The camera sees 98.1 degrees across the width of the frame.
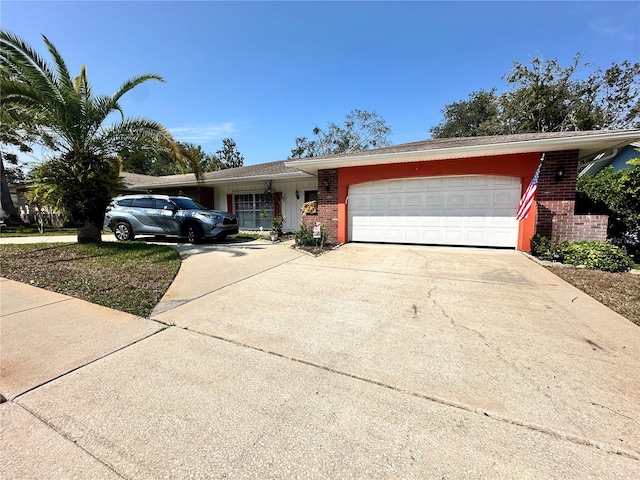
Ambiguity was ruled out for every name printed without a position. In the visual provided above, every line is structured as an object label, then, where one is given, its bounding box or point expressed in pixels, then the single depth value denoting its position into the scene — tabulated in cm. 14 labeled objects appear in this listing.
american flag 682
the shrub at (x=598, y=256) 559
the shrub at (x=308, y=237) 883
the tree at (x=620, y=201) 677
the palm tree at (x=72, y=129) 668
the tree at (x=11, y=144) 725
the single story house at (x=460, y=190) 687
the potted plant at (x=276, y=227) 1059
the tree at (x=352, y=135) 3117
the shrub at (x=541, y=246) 672
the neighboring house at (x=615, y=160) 871
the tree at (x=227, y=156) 4041
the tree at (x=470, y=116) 2620
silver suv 988
